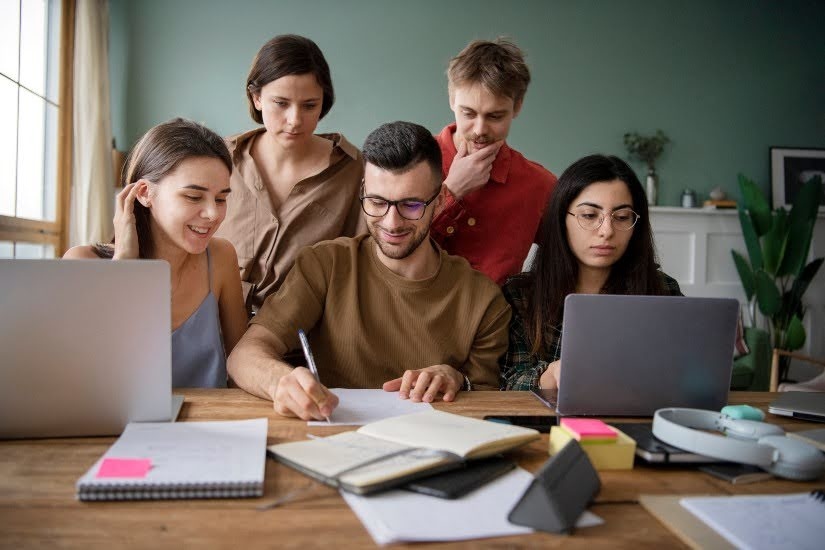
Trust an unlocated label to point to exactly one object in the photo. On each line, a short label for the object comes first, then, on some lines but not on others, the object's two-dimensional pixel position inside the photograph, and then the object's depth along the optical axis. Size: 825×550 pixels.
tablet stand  0.76
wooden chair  3.40
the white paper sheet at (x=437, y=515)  0.73
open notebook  0.85
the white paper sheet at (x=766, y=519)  0.74
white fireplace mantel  5.38
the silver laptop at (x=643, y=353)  1.20
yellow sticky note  0.97
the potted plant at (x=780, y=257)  4.82
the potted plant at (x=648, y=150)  5.43
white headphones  0.95
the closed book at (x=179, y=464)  0.82
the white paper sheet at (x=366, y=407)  1.18
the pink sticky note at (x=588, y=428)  0.97
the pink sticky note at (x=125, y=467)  0.85
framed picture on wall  5.59
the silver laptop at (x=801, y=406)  1.34
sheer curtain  4.23
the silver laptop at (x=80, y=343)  1.04
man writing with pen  1.74
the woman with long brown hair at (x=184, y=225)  1.65
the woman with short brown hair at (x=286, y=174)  2.15
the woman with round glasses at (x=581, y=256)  1.82
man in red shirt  2.19
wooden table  0.72
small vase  5.42
